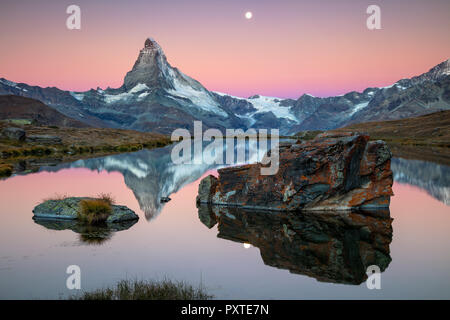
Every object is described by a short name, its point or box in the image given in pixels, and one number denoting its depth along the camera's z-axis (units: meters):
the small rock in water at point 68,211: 21.97
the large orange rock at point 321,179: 23.61
